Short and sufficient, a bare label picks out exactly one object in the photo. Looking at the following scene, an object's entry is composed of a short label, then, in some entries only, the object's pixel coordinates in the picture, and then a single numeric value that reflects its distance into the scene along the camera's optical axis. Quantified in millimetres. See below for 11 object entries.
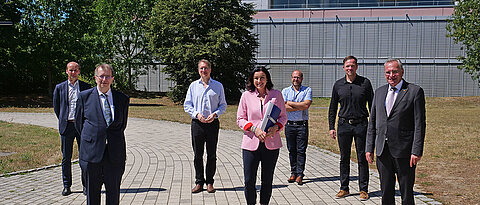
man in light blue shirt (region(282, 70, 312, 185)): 7238
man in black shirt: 6207
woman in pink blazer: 5027
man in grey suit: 4477
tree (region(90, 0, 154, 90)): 37906
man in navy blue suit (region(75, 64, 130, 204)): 4246
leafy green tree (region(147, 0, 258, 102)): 32500
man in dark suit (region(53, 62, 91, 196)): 6297
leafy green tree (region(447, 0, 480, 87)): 33719
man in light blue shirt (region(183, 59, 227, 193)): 6398
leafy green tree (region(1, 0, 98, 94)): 30922
